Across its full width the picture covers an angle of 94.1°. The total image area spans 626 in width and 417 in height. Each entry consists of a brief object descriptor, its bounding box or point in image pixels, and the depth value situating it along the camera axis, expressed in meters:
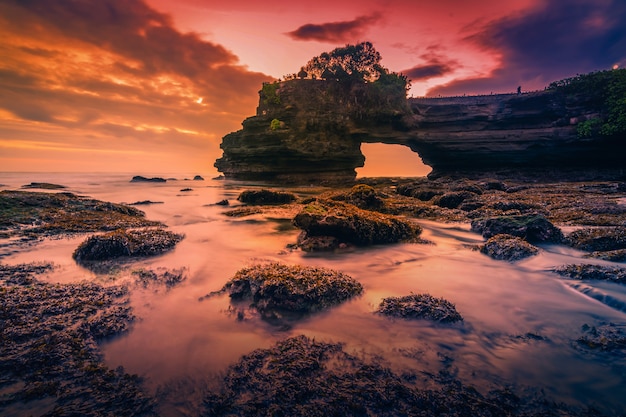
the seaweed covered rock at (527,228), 6.62
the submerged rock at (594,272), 4.19
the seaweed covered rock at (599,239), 5.80
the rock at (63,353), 1.96
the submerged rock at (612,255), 5.10
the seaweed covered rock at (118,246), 5.02
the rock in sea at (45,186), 20.48
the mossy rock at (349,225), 6.29
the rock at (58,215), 7.00
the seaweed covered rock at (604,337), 2.69
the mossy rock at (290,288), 3.39
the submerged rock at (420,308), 3.18
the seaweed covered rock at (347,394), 1.97
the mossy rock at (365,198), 11.37
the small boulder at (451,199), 12.89
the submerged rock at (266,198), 14.59
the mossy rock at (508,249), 5.49
